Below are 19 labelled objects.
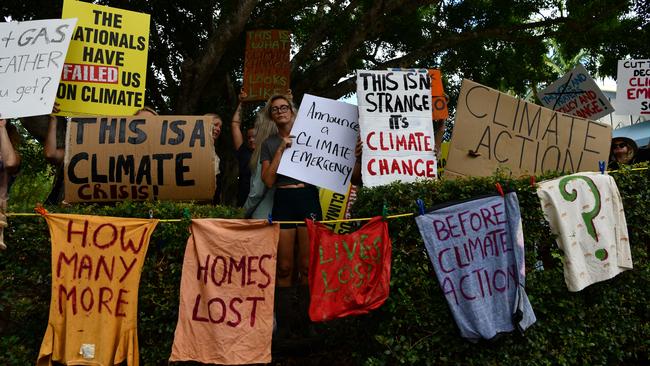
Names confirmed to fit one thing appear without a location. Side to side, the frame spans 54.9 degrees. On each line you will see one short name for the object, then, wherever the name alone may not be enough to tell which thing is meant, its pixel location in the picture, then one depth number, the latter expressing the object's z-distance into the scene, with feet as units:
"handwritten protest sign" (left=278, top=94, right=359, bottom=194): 17.43
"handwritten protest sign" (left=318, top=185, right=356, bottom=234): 24.30
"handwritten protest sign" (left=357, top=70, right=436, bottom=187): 17.44
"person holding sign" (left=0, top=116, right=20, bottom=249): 16.02
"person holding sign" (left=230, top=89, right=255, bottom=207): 21.13
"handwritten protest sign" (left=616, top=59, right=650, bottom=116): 25.23
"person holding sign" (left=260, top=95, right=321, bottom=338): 16.51
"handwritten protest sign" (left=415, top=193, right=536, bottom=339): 14.99
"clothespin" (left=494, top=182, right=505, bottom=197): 15.65
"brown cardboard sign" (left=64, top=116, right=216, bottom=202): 16.72
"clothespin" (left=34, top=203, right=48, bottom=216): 14.89
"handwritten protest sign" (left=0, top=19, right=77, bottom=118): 17.51
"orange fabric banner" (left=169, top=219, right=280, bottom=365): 14.75
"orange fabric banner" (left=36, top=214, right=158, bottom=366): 14.53
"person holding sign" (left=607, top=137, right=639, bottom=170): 22.09
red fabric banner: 14.85
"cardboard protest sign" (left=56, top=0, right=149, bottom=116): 19.81
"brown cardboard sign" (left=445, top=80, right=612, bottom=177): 18.13
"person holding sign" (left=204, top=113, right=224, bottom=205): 17.49
